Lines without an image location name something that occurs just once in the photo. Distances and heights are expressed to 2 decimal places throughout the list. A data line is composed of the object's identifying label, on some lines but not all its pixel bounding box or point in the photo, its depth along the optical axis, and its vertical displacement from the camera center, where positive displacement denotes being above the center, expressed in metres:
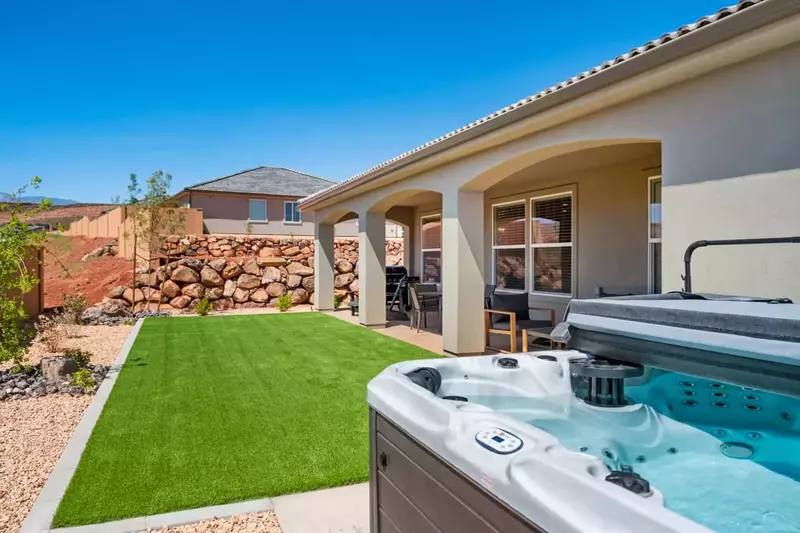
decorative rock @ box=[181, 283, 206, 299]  16.17 -0.97
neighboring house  27.33 +3.26
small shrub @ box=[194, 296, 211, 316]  15.23 -1.42
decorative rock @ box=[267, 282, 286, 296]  17.31 -0.97
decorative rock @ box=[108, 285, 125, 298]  15.41 -0.96
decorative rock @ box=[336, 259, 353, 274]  18.03 -0.17
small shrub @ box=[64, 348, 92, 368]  7.23 -1.41
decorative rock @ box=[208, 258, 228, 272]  16.75 -0.10
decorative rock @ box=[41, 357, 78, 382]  6.76 -1.48
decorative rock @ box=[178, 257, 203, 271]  16.33 -0.06
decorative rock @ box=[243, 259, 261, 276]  17.17 -0.24
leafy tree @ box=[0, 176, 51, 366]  6.25 +0.09
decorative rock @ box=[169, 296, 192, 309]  16.03 -1.32
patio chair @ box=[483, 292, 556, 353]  8.28 -0.94
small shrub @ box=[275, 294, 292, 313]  16.30 -1.38
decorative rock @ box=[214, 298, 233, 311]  16.61 -1.44
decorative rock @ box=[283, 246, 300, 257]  18.31 +0.38
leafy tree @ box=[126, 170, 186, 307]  14.69 +1.44
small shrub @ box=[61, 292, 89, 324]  11.29 -1.13
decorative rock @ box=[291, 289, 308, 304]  17.55 -1.23
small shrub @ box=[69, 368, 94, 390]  6.41 -1.55
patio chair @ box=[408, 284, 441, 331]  10.73 -1.12
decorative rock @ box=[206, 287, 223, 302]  16.54 -1.07
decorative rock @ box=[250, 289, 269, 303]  17.17 -1.20
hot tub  1.60 -0.91
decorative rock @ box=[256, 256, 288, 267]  17.42 +0.01
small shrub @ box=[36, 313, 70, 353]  8.58 -1.34
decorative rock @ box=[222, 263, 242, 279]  16.83 -0.33
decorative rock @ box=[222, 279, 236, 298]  16.78 -0.97
